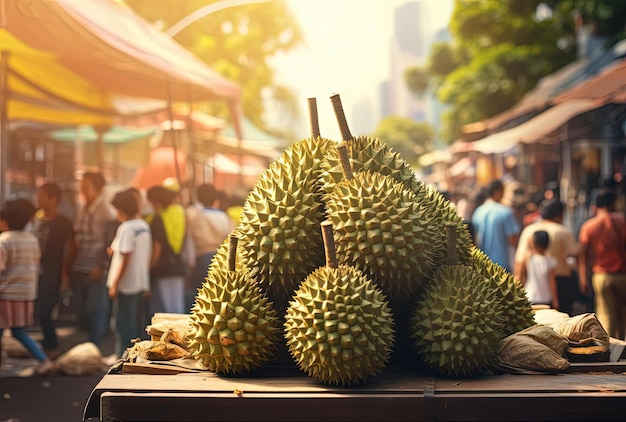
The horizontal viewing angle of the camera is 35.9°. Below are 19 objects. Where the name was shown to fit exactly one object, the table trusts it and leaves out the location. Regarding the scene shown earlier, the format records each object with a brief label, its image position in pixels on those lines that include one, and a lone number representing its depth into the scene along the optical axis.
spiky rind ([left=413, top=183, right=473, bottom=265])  3.53
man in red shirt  9.21
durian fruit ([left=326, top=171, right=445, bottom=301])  3.22
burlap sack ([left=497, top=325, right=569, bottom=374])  3.22
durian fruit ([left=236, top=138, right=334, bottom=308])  3.35
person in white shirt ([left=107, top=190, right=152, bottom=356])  9.48
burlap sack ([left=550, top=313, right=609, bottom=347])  3.63
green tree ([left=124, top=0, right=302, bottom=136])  43.41
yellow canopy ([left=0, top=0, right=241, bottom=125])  8.45
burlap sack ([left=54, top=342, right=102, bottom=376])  9.59
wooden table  2.81
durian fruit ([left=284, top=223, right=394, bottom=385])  3.01
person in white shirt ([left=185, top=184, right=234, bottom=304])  10.50
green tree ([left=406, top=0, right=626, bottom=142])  40.31
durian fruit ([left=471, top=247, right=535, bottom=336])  3.53
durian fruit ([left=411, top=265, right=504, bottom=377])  3.14
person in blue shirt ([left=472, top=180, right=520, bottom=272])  10.48
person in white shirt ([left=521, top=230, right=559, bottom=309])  9.15
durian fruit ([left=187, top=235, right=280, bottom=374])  3.20
